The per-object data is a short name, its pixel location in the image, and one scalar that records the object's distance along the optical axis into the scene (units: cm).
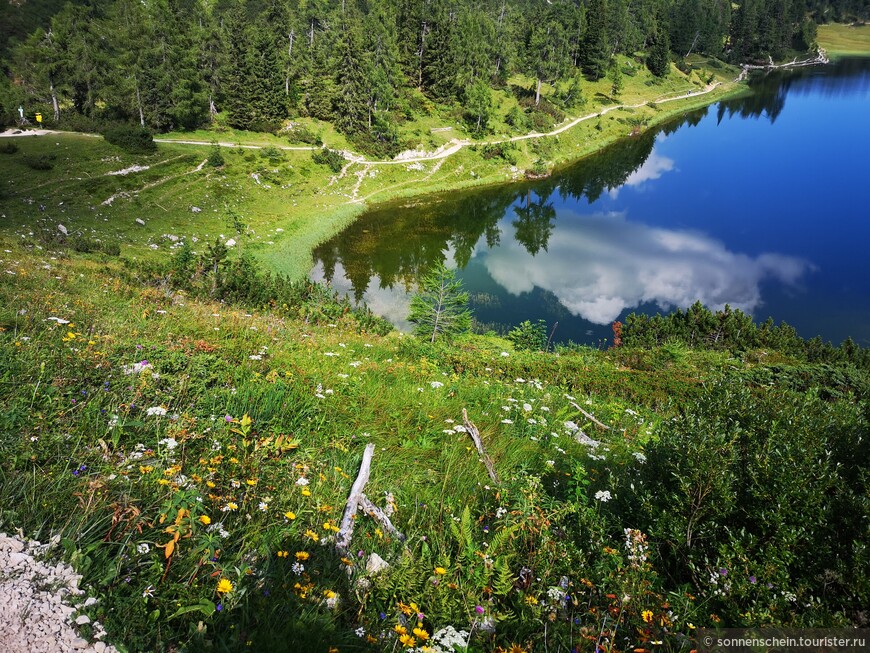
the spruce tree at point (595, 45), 9488
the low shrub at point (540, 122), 7088
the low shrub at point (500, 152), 6028
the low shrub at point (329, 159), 4941
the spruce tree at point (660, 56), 10494
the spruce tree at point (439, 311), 2102
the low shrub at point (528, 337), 2233
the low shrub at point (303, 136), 5231
